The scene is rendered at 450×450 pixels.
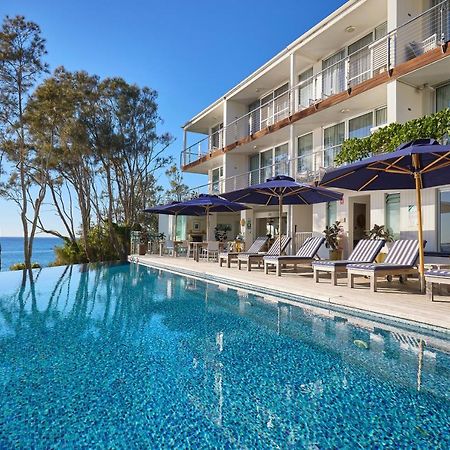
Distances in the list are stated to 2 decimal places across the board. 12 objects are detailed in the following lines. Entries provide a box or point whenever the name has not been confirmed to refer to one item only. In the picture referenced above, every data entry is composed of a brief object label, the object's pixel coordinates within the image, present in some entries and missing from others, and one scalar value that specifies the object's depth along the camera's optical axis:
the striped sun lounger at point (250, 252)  12.54
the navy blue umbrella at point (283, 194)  10.27
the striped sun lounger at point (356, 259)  8.14
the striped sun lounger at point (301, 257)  9.85
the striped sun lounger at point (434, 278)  5.97
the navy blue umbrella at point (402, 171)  6.41
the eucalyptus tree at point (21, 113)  16.38
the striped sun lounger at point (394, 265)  7.26
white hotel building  10.48
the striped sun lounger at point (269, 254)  11.32
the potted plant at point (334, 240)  12.74
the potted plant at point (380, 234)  11.02
